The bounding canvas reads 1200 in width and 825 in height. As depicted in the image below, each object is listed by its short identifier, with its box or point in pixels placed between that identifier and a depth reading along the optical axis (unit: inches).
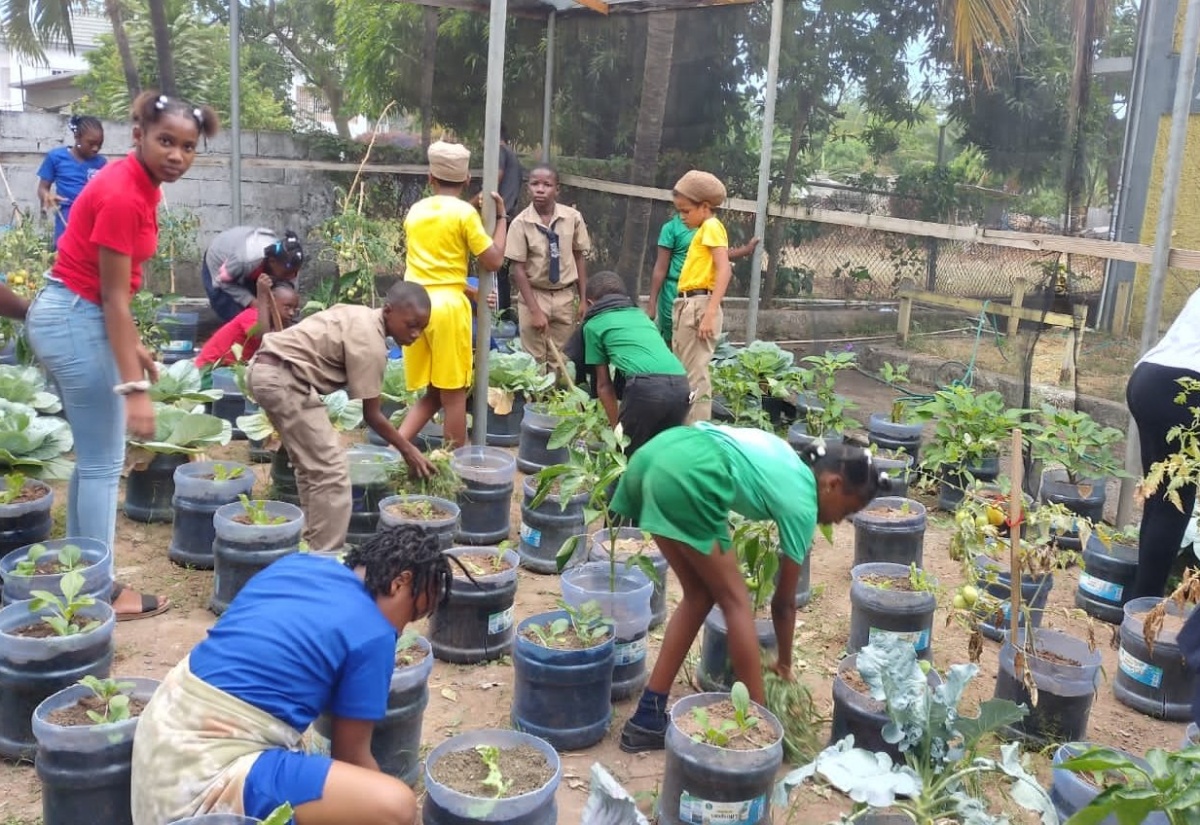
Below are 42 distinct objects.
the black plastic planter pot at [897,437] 235.6
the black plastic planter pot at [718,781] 107.0
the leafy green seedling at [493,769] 102.7
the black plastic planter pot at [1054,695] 133.6
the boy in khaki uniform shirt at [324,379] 161.2
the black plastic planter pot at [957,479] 223.0
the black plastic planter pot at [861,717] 123.3
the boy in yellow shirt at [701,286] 234.4
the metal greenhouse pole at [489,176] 208.1
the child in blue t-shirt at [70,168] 298.5
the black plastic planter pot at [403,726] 114.7
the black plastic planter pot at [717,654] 141.4
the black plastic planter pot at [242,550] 153.7
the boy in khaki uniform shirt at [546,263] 267.6
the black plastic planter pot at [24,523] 155.4
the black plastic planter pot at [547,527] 182.4
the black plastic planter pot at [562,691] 127.0
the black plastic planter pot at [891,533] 182.2
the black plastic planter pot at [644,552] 160.1
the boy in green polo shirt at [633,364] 189.0
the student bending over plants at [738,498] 116.3
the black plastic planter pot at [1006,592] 151.5
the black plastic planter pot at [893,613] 147.7
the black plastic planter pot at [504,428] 250.7
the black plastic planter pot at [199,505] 171.0
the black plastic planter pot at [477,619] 144.9
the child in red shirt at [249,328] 222.2
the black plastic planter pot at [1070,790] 106.3
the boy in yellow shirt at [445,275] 206.4
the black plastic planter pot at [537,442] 225.8
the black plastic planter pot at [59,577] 133.0
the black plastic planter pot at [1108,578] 175.2
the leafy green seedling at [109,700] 103.5
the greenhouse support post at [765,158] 268.2
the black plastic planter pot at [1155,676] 149.1
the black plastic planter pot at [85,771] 100.3
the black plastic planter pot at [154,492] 192.2
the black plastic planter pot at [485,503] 187.5
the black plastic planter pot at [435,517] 164.2
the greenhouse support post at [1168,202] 191.6
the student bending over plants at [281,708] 87.7
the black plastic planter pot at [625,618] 142.3
